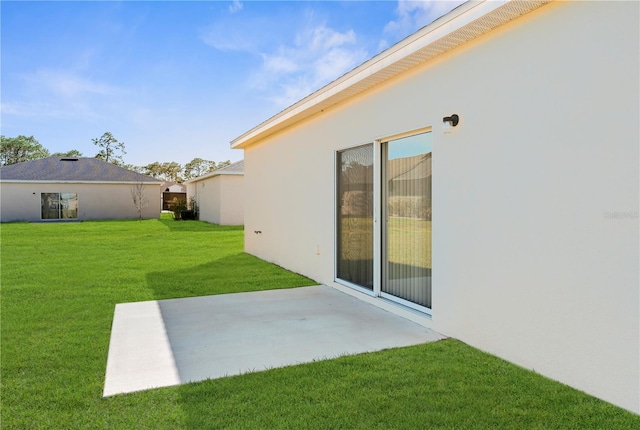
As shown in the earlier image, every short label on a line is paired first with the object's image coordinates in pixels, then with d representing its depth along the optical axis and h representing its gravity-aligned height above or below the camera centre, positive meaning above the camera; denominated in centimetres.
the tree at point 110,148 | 5566 +805
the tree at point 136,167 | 5849 +594
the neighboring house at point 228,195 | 2097 +65
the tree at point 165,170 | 6431 +593
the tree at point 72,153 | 5802 +770
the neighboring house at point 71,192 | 2542 +104
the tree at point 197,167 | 6750 +667
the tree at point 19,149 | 5206 +749
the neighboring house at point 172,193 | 4567 +163
